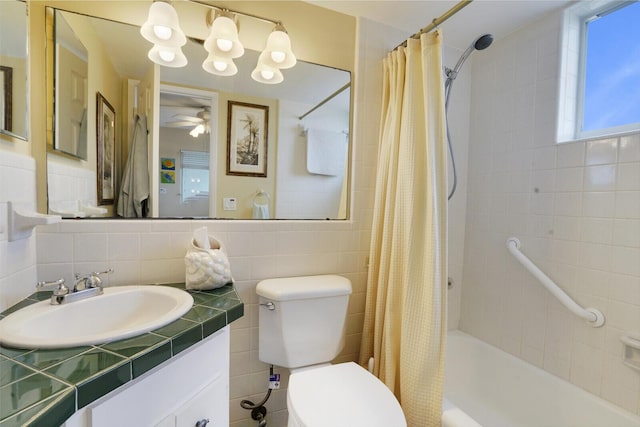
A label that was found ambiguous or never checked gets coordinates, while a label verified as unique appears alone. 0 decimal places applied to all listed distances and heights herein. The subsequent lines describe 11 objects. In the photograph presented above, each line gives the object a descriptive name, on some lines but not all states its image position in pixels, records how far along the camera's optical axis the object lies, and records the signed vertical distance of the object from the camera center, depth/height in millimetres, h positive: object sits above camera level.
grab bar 1291 -396
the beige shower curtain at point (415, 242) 1187 -162
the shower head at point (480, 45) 1288 +757
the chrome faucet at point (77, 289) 884 -307
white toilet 1000 -652
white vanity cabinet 605 -498
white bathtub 1218 -941
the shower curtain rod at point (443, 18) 1150 +817
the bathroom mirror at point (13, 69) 831 +386
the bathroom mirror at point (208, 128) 1122 +332
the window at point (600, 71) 1308 +693
